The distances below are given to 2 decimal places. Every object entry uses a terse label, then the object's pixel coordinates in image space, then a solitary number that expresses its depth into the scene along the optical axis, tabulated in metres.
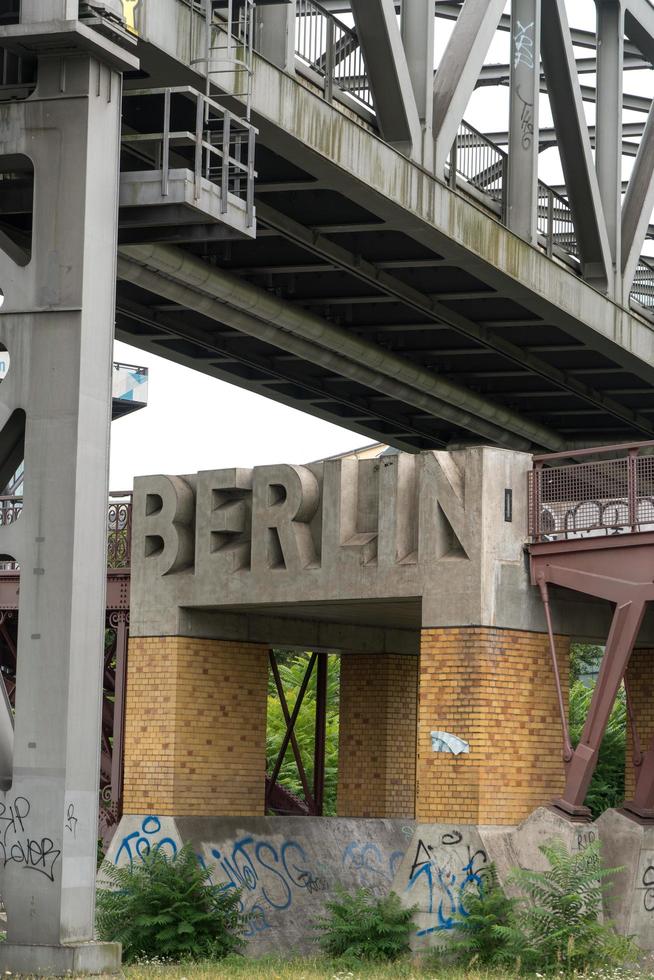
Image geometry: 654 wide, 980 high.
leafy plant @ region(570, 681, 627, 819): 37.97
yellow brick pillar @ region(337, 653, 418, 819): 30.25
